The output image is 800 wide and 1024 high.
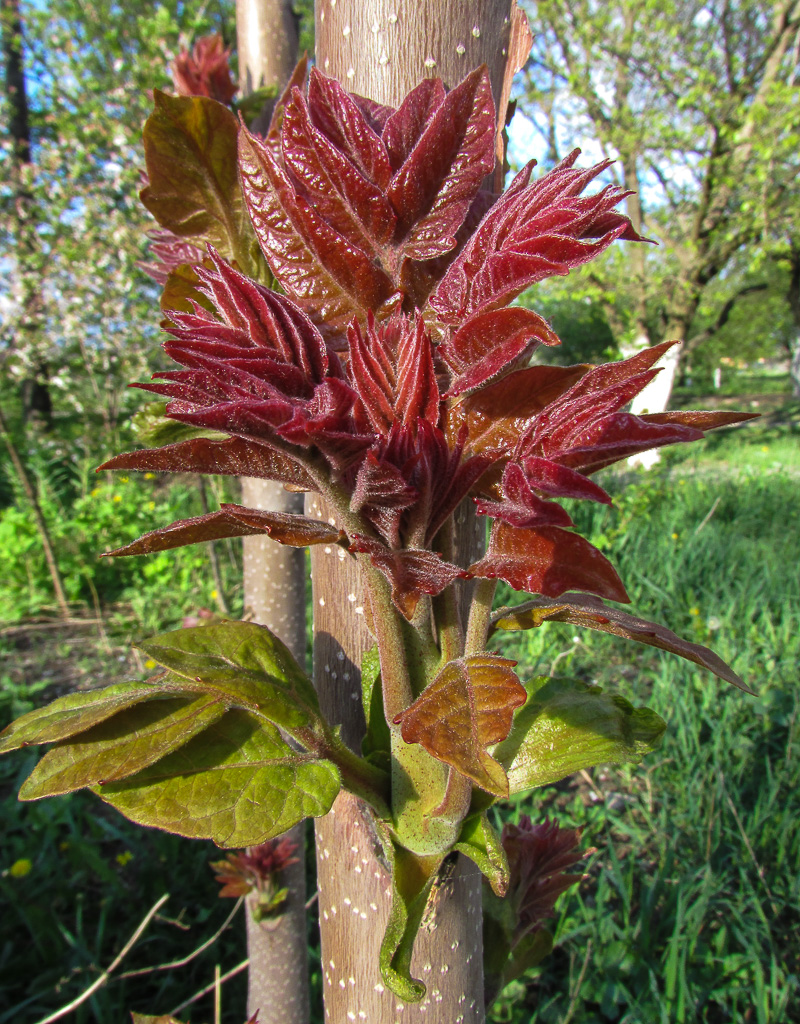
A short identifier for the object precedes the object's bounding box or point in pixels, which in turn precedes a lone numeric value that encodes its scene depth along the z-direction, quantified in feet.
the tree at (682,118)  32.19
